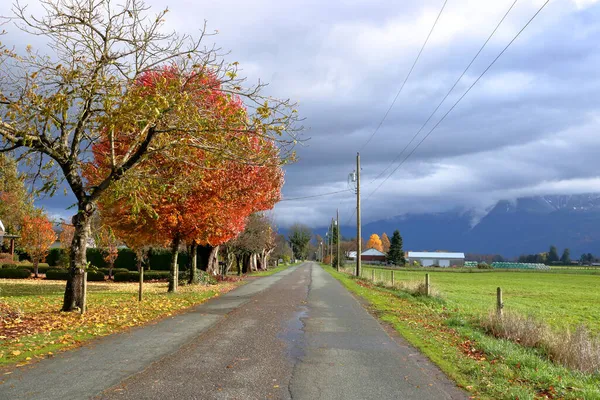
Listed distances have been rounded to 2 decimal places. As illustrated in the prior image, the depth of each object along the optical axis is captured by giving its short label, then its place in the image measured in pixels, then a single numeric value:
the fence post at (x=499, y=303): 14.09
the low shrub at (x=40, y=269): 42.20
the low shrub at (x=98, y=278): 37.50
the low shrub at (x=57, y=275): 35.81
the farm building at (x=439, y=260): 187.62
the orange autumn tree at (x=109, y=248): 40.34
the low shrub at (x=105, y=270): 44.45
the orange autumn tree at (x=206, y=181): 12.70
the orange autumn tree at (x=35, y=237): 39.00
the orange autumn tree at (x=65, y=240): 42.78
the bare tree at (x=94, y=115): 11.48
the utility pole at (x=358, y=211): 44.68
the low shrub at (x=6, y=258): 45.07
